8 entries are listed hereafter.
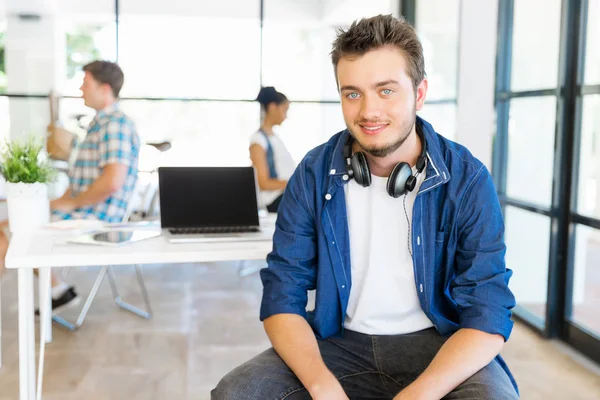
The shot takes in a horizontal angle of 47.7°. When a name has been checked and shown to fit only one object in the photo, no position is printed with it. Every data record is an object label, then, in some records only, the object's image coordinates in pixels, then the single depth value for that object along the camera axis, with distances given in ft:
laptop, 8.28
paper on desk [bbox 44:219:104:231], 8.35
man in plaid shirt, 11.34
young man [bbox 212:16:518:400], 5.24
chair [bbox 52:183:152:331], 12.36
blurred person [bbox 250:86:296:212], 15.30
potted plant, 8.38
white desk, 6.92
